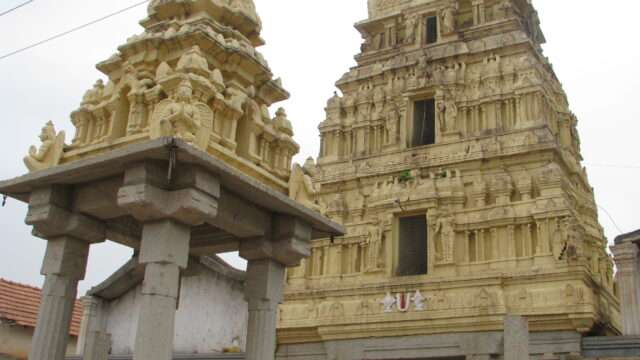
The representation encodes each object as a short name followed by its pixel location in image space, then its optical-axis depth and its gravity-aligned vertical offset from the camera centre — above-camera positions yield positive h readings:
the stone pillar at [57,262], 9.59 +1.94
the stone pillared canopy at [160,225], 8.60 +2.51
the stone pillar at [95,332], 17.45 +1.91
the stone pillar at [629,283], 17.02 +3.61
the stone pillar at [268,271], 10.23 +2.09
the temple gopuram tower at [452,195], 19.33 +6.67
